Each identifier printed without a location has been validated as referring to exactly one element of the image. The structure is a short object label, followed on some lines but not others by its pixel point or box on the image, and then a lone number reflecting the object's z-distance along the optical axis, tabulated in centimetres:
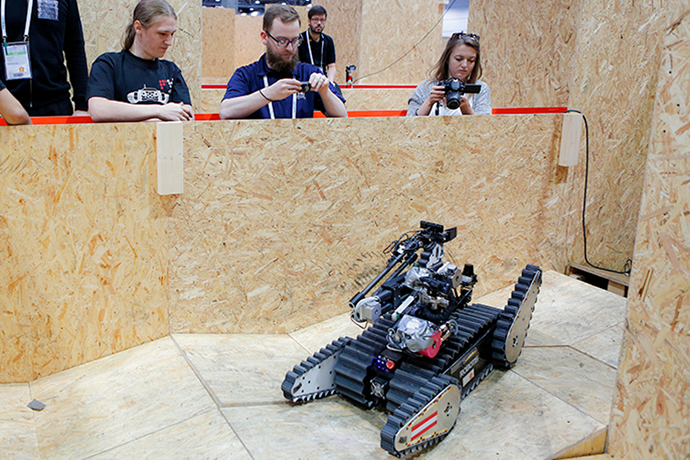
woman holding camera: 351
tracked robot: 231
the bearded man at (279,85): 302
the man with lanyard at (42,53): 278
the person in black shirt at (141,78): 267
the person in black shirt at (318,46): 611
